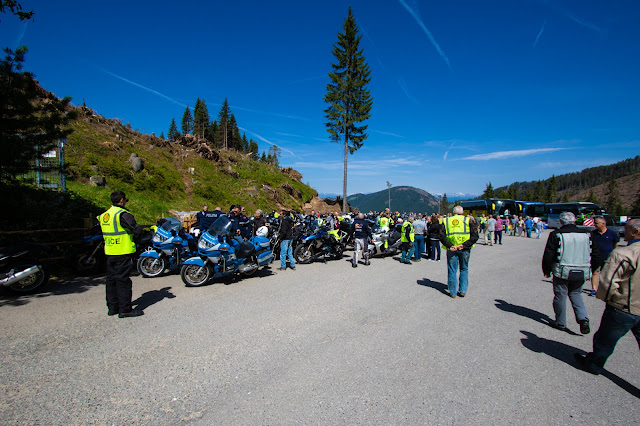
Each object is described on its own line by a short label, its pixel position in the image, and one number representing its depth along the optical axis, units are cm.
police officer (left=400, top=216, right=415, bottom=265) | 1053
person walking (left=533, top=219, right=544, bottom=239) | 2252
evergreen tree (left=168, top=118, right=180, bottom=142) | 7088
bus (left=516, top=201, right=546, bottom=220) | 3853
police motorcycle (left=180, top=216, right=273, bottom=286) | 670
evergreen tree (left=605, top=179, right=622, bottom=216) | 8131
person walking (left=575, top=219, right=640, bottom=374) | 295
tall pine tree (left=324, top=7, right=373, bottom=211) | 2752
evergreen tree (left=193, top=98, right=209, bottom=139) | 5869
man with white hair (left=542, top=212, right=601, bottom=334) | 442
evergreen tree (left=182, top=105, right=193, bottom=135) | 6569
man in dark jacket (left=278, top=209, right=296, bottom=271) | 888
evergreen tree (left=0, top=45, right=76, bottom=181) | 561
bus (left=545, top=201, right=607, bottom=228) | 3331
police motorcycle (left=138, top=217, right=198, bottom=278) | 748
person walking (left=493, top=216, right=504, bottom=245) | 1692
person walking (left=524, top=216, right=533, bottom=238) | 2272
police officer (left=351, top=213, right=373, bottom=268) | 967
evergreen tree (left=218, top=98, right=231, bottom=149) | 6021
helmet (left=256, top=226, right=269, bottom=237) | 879
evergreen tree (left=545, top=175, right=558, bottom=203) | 8738
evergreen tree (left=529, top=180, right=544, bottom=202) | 9300
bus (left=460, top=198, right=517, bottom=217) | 3660
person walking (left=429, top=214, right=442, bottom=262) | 1098
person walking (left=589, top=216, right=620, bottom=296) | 624
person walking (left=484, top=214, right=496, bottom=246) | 1673
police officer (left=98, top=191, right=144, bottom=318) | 474
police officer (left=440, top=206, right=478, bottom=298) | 601
